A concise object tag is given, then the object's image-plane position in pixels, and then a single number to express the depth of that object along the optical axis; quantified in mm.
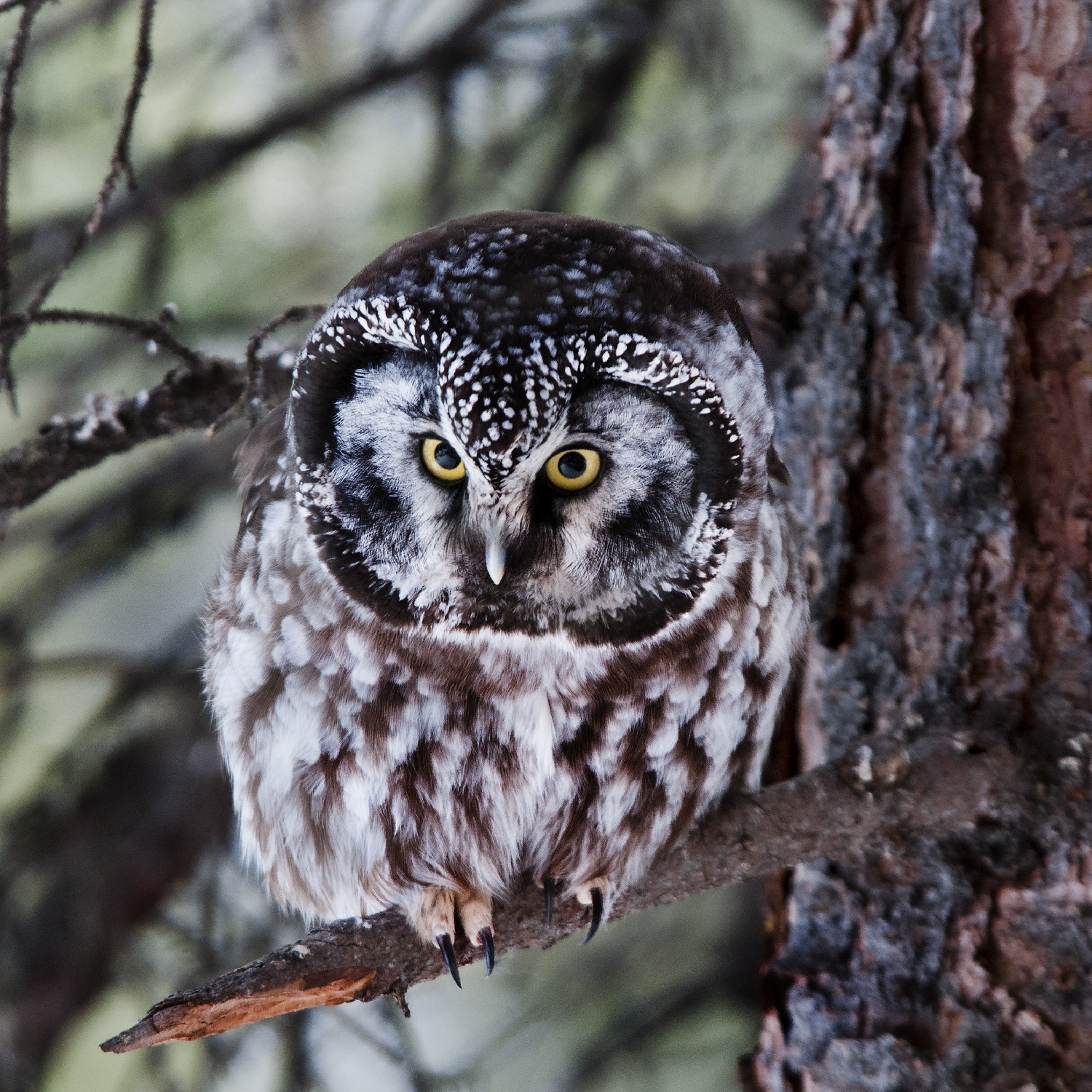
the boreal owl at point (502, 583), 3015
